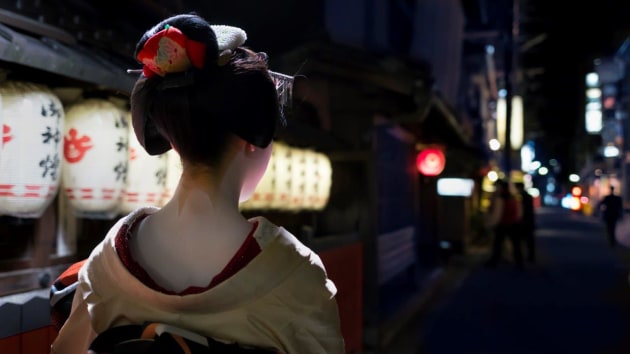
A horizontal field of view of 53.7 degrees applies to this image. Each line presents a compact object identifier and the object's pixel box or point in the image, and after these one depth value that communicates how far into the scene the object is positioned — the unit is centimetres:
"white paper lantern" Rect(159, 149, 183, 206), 493
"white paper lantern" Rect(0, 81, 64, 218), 360
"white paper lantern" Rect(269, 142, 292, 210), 738
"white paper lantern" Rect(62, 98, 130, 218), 422
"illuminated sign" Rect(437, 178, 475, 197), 2035
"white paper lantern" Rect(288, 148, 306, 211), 779
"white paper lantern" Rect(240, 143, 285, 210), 704
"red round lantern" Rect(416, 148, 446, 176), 1592
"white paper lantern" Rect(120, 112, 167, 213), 464
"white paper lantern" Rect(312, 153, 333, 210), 849
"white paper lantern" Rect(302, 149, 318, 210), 812
